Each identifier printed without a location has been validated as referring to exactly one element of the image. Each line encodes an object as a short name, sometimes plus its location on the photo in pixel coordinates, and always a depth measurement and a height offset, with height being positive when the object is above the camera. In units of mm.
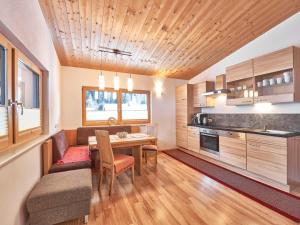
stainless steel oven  3646 -700
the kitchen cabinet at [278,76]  2490 +625
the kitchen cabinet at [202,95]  4324 +459
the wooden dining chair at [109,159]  2433 -794
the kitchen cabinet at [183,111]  4758 +11
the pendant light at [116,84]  2830 +496
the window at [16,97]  1418 +160
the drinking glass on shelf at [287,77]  2610 +558
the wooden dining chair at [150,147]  3662 -821
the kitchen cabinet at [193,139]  4230 -756
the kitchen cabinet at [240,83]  3184 +623
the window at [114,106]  4367 +165
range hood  3640 +656
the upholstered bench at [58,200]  1612 -935
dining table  2846 -571
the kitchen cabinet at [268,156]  2379 -741
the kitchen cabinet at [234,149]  2993 -756
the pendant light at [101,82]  2834 +529
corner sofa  2393 -761
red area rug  2000 -1225
